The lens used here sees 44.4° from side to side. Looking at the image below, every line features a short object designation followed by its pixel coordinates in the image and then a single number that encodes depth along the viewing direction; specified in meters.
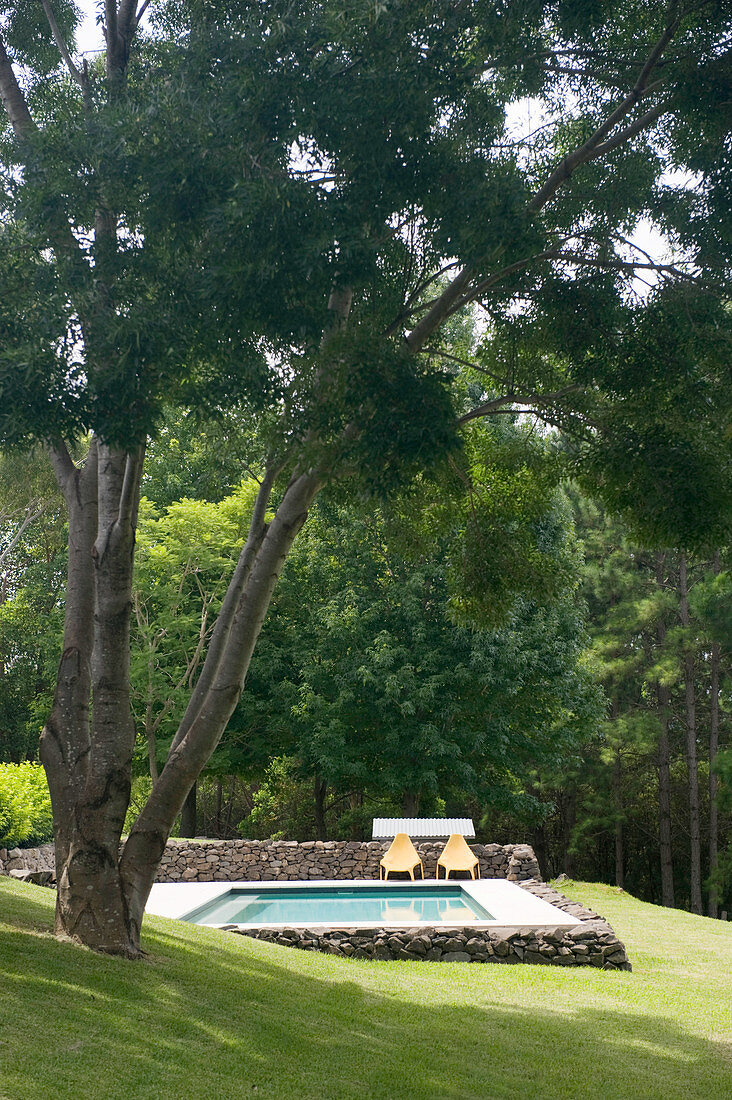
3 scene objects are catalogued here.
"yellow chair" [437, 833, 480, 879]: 14.49
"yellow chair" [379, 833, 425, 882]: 14.27
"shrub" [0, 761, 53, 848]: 11.68
